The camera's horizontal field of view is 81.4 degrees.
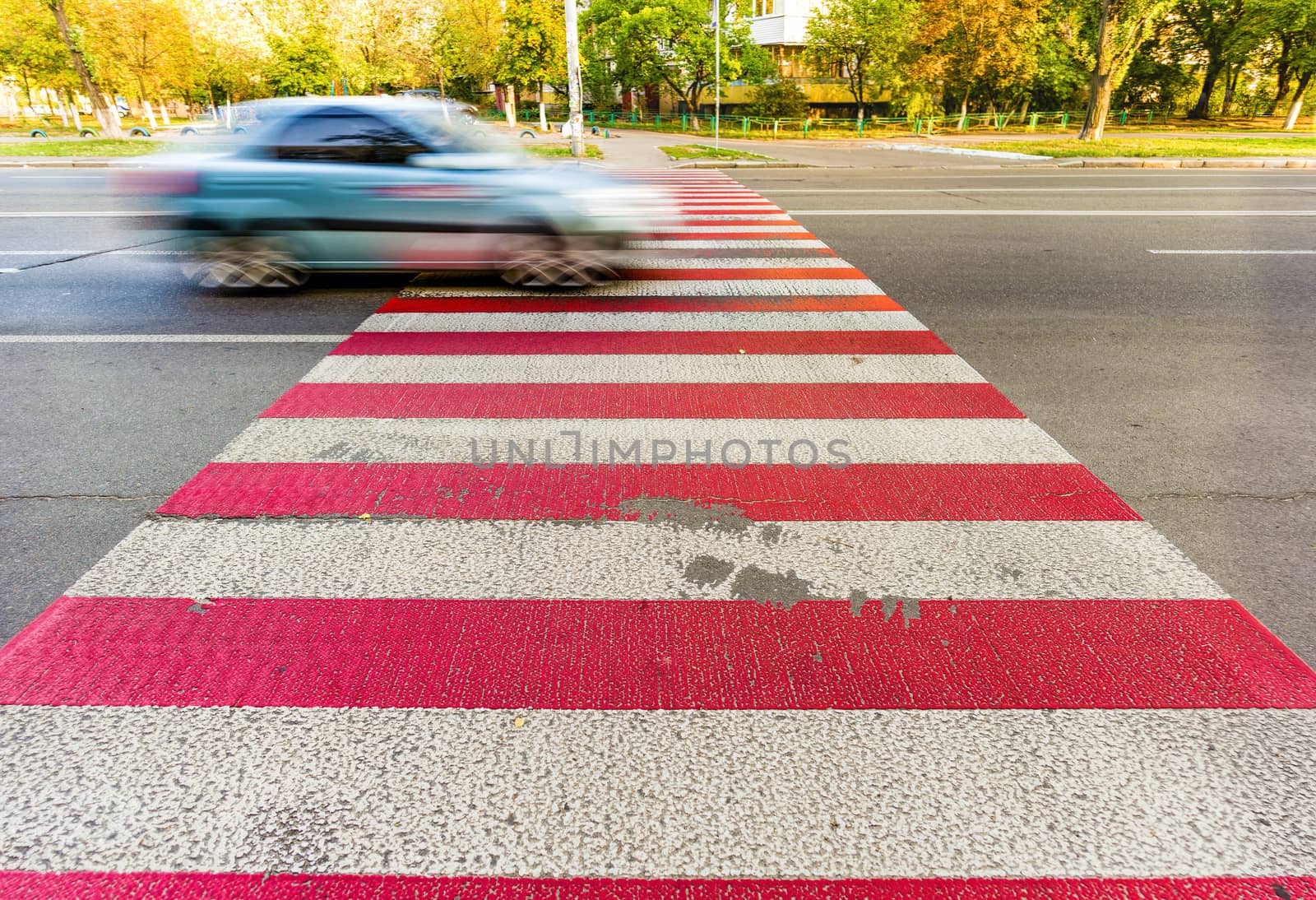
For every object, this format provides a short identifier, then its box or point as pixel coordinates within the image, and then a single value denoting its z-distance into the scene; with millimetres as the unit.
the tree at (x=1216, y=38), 41594
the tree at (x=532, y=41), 32562
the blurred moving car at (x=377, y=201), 6918
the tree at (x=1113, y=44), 24781
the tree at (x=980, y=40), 39969
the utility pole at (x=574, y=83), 22469
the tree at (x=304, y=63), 44219
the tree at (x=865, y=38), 43125
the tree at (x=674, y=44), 46125
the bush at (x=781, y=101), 45969
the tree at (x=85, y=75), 30938
